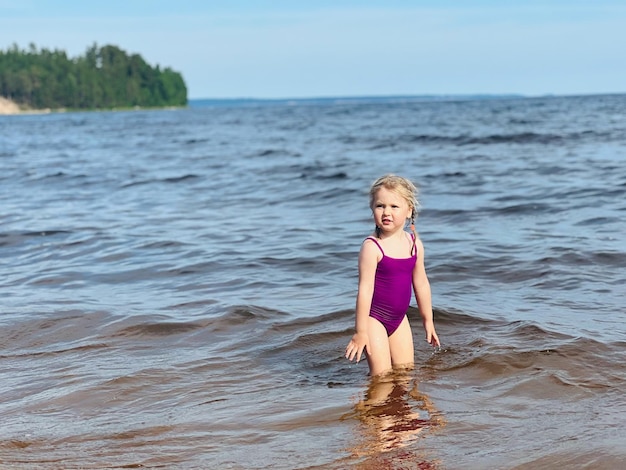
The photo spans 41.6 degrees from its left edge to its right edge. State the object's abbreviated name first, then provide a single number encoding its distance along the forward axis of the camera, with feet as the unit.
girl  14.76
